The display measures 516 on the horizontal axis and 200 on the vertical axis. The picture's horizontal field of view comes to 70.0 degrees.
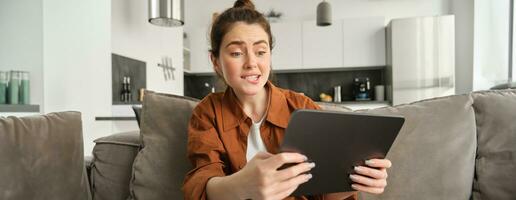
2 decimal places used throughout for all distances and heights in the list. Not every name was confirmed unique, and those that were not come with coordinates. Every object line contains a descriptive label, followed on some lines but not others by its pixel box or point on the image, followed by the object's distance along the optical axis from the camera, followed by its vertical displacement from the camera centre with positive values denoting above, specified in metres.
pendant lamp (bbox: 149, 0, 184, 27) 2.80 +0.70
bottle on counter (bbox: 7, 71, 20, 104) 2.28 +0.09
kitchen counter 4.43 -0.04
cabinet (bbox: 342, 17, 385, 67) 4.43 +0.72
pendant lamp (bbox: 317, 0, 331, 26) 3.31 +0.79
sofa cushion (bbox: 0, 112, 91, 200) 0.97 -0.16
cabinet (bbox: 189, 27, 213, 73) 4.88 +0.68
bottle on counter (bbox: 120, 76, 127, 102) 2.95 +0.10
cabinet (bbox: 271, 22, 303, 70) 4.68 +0.72
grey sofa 1.12 -0.16
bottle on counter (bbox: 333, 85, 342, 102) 4.79 +0.09
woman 0.82 -0.04
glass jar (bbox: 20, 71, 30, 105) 2.33 +0.09
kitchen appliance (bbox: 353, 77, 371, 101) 4.70 +0.16
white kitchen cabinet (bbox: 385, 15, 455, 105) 4.07 +0.51
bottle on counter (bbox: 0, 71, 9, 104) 2.24 +0.10
